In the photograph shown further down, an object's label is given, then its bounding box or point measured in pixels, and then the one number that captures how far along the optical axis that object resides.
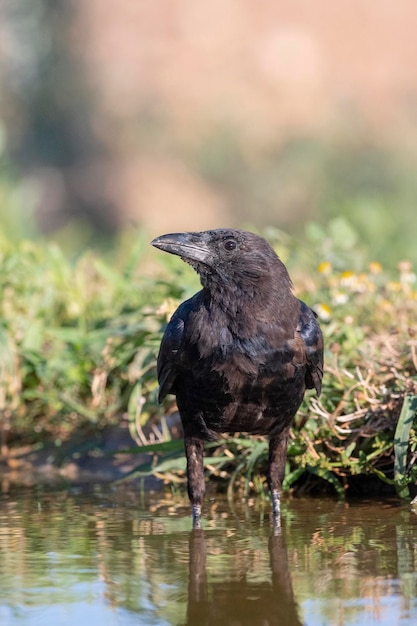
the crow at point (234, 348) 9.23
